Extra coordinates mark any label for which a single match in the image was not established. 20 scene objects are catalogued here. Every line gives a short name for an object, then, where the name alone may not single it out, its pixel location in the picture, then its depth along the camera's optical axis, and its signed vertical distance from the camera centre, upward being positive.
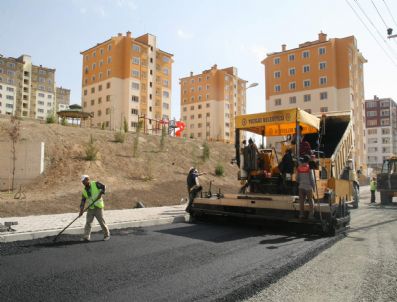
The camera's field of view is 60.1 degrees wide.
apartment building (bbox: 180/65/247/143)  74.56 +16.02
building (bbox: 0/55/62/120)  80.88 +21.55
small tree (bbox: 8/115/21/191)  15.08 +1.42
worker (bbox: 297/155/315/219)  7.44 -0.24
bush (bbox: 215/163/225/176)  23.11 +0.23
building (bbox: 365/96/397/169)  94.75 +12.77
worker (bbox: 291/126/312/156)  8.15 +0.61
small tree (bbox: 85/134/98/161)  18.41 +1.12
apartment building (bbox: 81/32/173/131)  53.06 +14.97
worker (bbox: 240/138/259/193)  8.69 +0.44
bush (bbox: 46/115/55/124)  22.33 +3.50
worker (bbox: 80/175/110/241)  7.37 -0.58
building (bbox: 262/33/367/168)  49.09 +14.30
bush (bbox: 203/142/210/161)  25.03 +1.53
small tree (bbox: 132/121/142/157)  21.31 +1.48
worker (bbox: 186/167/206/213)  11.40 -0.37
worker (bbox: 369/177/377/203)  18.61 -0.81
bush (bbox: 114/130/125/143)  22.56 +2.36
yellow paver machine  7.78 -0.22
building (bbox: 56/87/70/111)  111.86 +25.35
